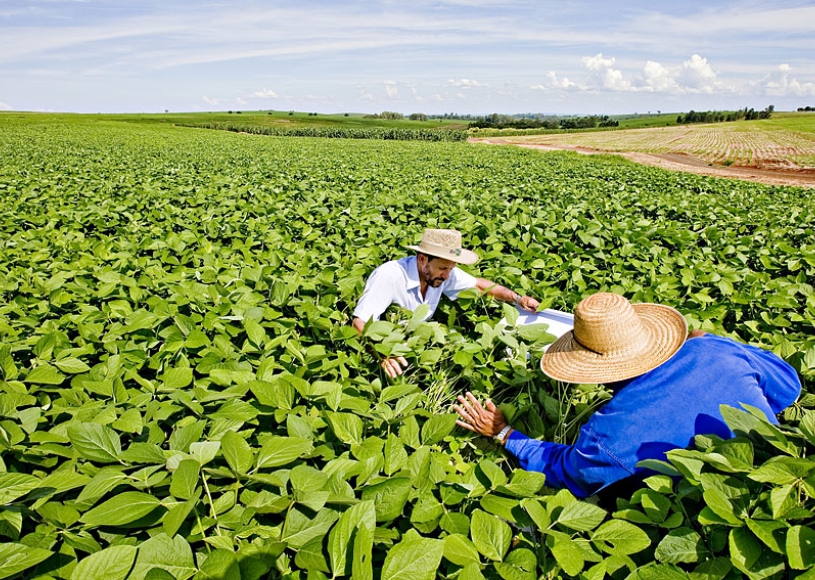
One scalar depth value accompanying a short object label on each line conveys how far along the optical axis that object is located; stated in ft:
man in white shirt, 10.06
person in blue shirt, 5.34
